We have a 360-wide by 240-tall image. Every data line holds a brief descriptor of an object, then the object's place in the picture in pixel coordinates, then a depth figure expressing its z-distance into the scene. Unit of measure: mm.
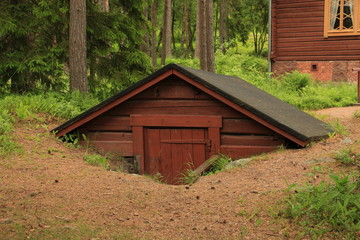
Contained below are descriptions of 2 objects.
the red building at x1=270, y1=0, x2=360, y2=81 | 20844
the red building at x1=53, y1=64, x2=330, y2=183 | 8758
